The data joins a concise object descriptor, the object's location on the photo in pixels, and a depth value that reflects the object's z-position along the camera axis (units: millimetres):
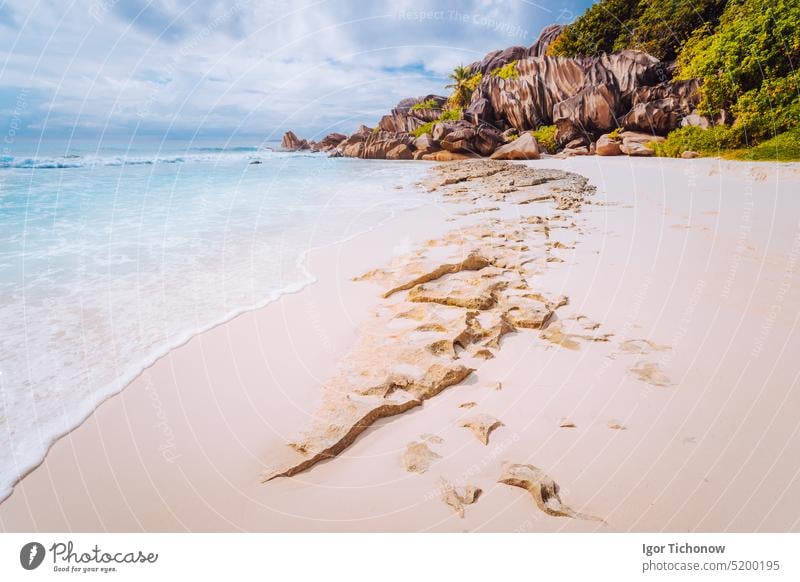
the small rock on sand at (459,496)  1926
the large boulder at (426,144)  30547
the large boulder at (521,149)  24562
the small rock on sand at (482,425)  2304
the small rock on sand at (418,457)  2172
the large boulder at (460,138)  28706
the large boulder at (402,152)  32312
